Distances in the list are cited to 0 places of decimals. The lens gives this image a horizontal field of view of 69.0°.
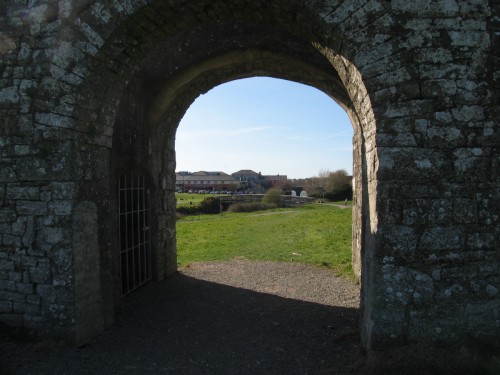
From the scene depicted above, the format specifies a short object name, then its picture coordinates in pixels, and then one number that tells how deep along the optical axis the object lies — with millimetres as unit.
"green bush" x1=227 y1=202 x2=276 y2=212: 25000
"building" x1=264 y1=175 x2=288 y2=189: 71231
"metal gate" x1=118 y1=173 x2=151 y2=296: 6176
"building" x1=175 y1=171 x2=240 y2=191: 80556
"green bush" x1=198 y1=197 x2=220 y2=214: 24339
